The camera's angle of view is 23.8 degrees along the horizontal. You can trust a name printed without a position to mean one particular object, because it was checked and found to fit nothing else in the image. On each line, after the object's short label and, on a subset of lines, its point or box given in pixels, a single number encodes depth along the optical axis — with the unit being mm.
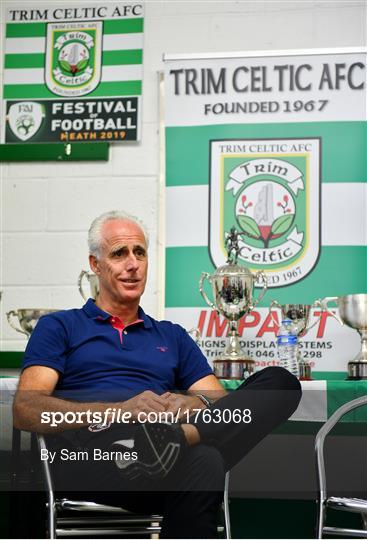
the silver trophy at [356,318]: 2754
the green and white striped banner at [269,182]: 3285
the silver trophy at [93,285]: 3230
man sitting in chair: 1896
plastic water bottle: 2629
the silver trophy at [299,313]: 2865
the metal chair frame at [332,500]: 2049
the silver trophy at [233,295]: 2867
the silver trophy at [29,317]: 3123
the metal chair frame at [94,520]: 1983
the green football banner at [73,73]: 3627
